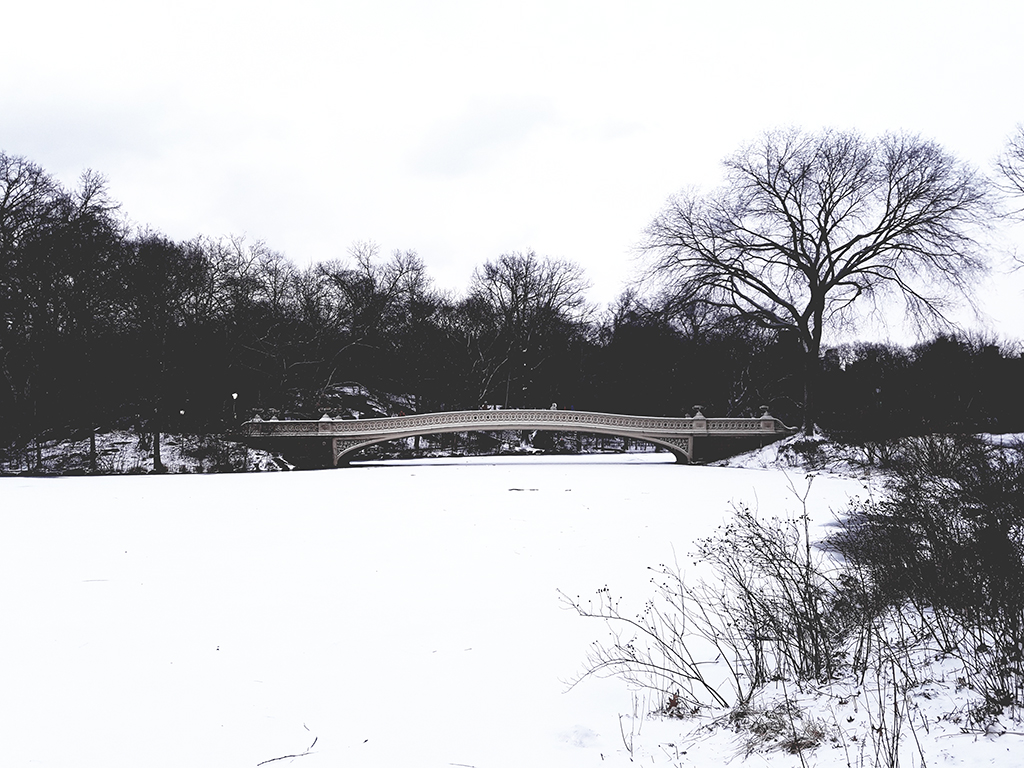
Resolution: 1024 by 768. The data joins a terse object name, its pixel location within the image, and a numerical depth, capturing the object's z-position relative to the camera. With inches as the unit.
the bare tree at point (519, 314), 1806.1
